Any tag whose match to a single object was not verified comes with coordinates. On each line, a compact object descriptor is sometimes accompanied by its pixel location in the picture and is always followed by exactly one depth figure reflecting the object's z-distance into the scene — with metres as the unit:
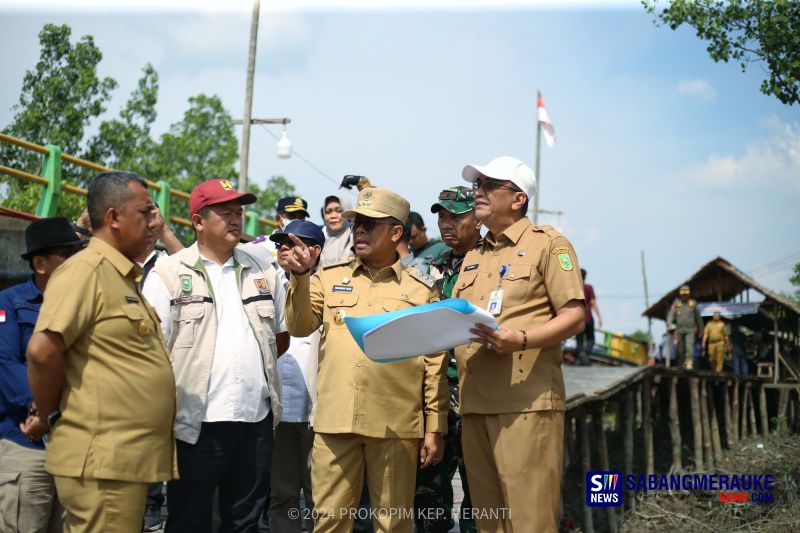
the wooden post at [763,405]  24.75
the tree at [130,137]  26.08
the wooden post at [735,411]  23.16
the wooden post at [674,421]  19.06
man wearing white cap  3.86
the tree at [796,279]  22.14
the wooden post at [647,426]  17.94
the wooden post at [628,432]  17.33
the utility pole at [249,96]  16.08
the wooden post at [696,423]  19.98
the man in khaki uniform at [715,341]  23.47
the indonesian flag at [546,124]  27.55
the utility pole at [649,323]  29.07
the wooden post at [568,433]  13.60
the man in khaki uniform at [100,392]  3.18
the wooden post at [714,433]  21.75
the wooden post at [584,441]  14.62
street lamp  16.31
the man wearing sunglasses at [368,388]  4.14
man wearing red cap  4.07
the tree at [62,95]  23.69
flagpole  28.16
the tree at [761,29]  8.99
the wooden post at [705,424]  20.45
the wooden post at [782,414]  23.20
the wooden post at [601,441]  15.35
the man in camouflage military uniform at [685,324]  21.44
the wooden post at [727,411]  22.67
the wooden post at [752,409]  24.88
